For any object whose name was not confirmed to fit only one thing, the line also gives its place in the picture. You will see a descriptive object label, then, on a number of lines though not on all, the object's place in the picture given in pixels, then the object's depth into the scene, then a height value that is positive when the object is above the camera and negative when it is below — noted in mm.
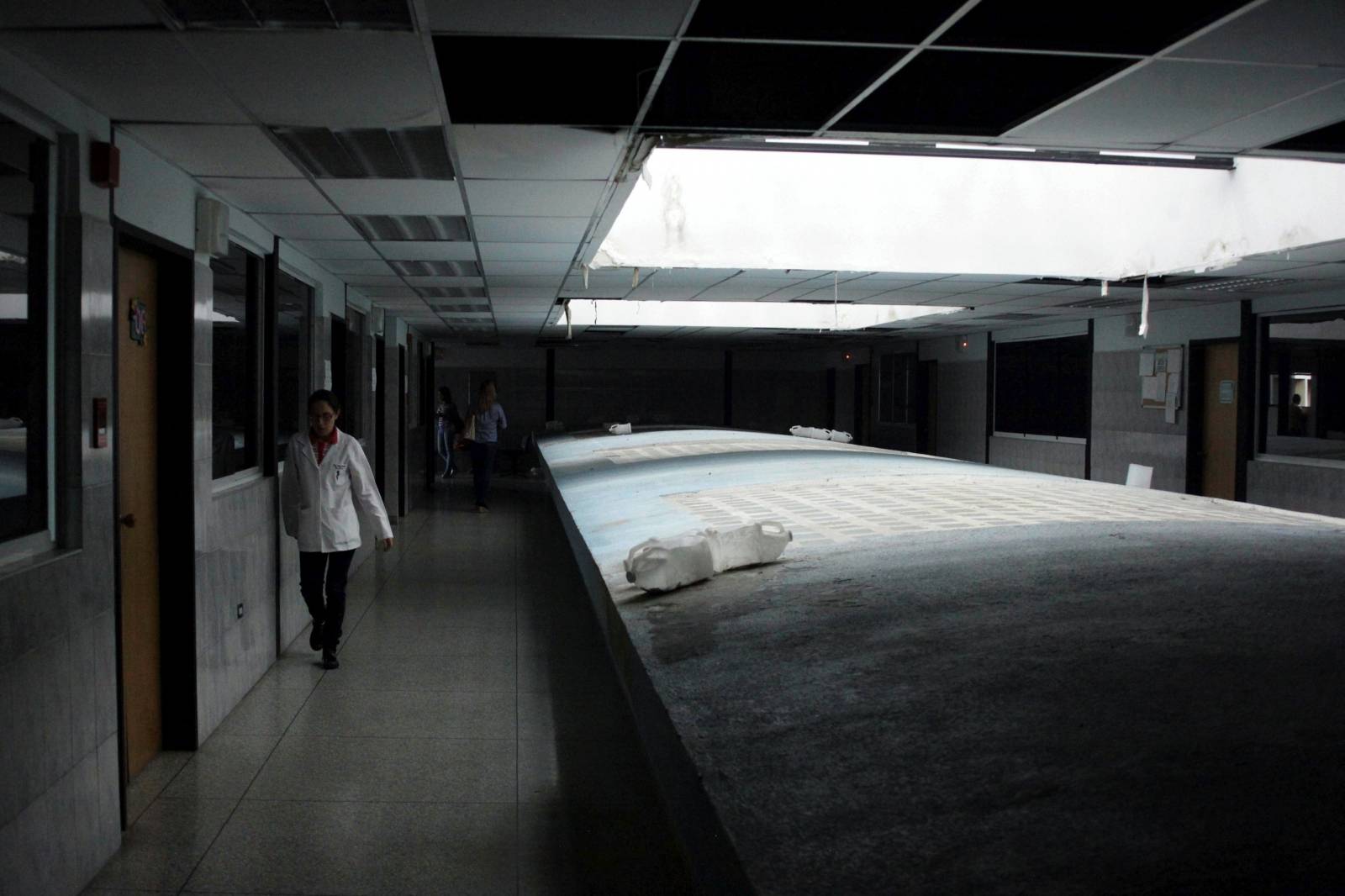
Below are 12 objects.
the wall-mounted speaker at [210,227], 4332 +743
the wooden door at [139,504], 3746 -381
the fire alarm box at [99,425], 3116 -69
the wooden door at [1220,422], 9914 -56
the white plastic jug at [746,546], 3107 -405
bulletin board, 10711 +390
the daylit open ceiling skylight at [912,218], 7316 +1433
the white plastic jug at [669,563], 2859 -428
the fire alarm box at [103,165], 3131 +720
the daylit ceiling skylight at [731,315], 12875 +1238
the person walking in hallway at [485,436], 12398 -349
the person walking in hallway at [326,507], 5270 -519
